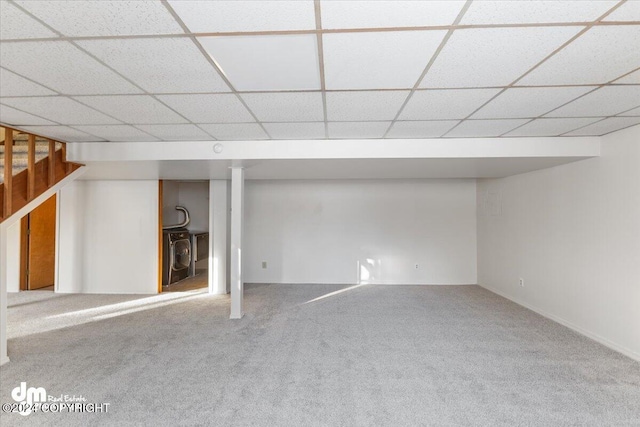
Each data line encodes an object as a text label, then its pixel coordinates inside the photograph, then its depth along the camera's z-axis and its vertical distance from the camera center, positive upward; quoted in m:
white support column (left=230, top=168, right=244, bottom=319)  4.13 -0.10
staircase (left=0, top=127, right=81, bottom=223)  2.96 +0.64
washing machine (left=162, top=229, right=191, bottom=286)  5.93 -0.63
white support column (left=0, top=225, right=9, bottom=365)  2.84 -0.66
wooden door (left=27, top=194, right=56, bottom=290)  5.59 -0.37
